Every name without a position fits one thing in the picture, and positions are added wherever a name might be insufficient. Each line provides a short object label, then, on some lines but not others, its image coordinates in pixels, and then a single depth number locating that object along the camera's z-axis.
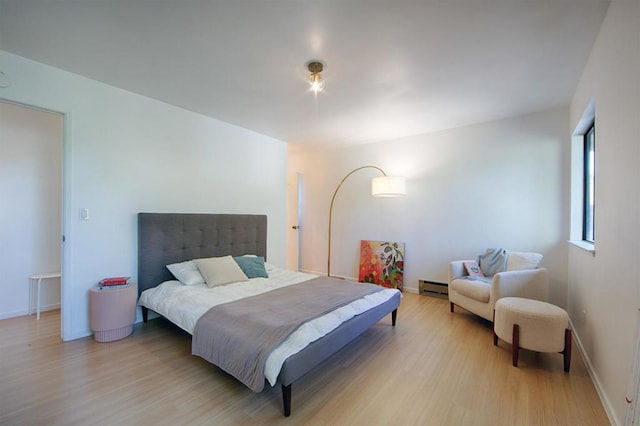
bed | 1.80
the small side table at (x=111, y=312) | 2.52
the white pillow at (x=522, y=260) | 3.13
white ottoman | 2.13
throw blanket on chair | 3.38
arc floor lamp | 4.10
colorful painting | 4.51
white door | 5.84
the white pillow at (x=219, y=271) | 2.94
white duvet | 1.73
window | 2.92
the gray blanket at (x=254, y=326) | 1.72
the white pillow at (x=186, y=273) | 2.90
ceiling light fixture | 2.33
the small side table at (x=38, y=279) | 3.13
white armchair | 2.78
